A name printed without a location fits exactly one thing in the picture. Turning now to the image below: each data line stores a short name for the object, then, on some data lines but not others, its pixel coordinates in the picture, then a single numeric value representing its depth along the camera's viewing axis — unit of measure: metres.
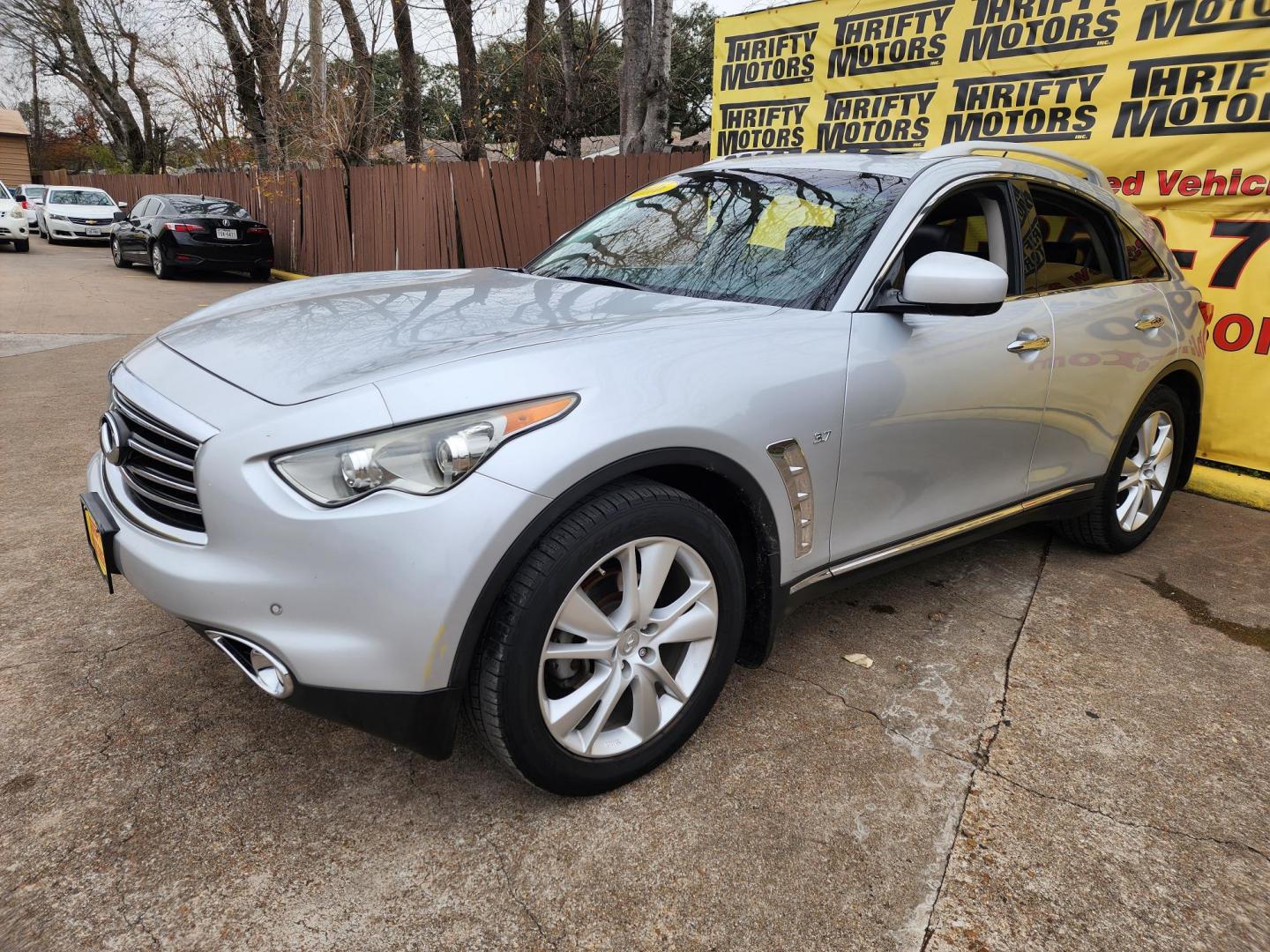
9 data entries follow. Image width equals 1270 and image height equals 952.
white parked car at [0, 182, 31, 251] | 19.48
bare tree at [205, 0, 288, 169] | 17.53
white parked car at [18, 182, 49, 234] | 22.22
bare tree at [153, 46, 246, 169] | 20.94
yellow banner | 4.85
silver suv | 1.87
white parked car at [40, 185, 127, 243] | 22.69
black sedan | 14.88
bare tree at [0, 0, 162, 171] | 31.84
